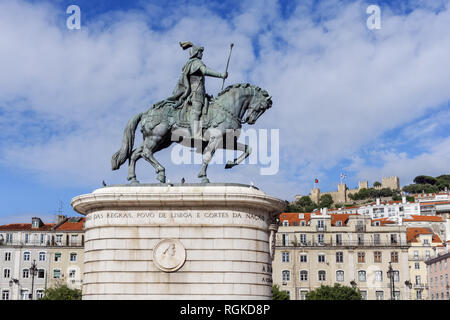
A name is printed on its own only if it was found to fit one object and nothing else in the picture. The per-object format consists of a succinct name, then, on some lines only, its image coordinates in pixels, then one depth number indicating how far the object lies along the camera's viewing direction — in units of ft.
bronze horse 67.26
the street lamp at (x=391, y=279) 170.70
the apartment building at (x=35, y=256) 222.48
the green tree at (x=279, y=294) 197.36
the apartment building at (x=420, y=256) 258.88
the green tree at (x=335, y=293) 197.79
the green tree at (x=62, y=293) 190.62
